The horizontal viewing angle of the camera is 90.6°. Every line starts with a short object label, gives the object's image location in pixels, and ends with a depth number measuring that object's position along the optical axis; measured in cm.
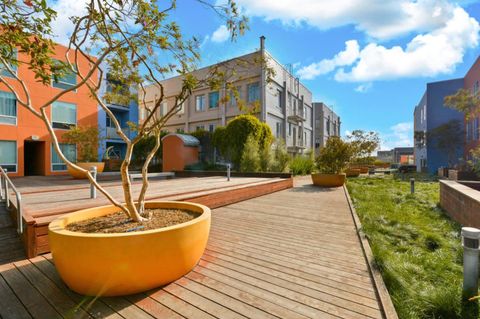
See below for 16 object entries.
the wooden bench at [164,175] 1136
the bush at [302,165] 1539
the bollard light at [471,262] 216
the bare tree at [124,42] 249
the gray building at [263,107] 1877
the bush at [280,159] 1298
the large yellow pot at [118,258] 203
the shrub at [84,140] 1128
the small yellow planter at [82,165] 1047
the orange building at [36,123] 1350
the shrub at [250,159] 1269
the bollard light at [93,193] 488
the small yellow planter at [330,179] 1002
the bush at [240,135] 1441
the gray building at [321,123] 3447
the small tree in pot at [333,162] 1009
